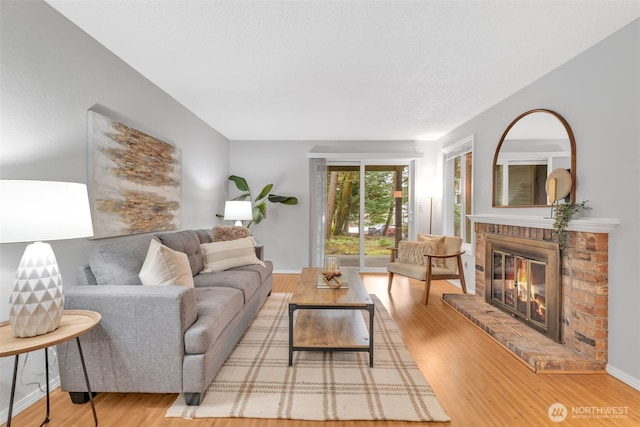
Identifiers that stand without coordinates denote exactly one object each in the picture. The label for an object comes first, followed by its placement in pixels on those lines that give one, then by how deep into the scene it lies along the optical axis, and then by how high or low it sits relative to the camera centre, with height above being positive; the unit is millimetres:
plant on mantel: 2314 -49
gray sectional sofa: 1657 -777
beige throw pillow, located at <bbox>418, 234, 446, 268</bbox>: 3906 -472
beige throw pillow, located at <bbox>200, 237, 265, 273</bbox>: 3125 -510
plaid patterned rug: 1677 -1151
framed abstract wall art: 2189 +247
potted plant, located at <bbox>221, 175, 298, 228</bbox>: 4773 +180
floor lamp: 5016 +328
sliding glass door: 5312 +2
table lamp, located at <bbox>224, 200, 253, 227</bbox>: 4258 -38
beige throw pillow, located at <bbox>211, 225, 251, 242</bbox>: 3627 -309
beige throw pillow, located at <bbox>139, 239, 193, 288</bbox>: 2025 -431
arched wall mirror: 2490 +499
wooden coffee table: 2123 -983
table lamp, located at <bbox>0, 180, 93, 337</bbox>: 1235 -112
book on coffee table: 2555 -662
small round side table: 1231 -581
